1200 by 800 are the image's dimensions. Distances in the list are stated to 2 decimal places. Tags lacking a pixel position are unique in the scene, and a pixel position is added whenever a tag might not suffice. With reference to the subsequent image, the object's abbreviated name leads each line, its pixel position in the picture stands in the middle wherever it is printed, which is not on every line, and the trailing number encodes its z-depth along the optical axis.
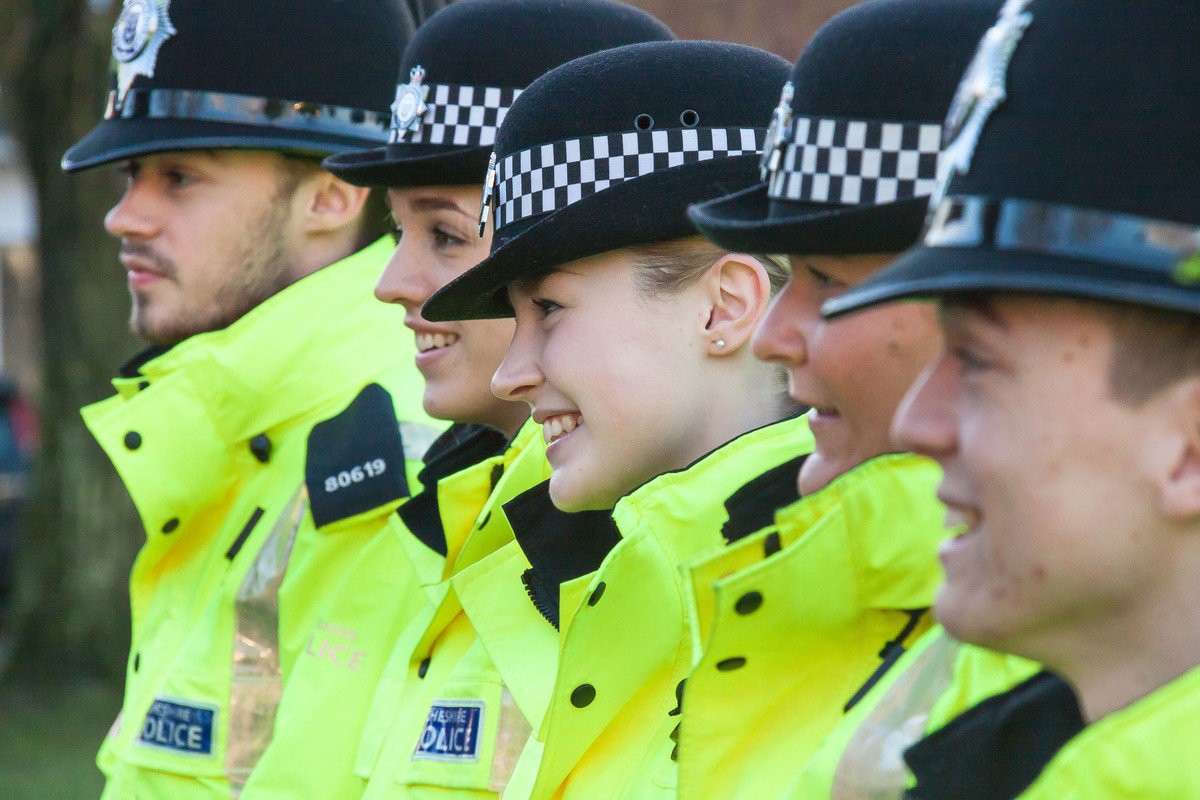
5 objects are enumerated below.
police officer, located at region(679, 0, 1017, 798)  3.63
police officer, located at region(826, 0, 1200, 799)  2.75
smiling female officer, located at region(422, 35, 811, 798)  4.63
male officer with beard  7.00
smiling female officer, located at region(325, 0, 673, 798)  6.08
